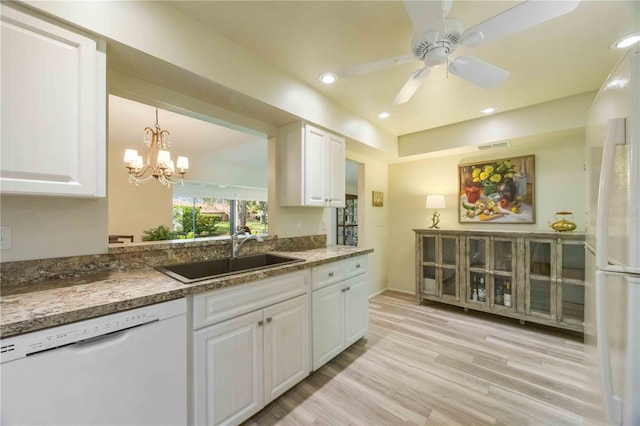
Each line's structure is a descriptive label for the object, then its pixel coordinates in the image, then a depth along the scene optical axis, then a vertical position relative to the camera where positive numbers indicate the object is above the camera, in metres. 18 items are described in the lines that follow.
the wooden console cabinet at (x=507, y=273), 2.65 -0.72
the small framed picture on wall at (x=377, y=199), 3.89 +0.22
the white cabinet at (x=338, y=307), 1.97 -0.82
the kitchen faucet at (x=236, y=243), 2.00 -0.24
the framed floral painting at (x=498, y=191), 3.09 +0.28
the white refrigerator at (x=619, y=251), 0.77 -0.13
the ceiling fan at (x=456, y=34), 1.12 +0.93
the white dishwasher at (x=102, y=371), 0.83 -0.61
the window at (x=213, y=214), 5.79 -0.03
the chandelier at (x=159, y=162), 3.23 +0.69
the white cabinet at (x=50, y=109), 1.02 +0.46
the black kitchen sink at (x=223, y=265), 1.73 -0.40
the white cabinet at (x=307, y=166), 2.30 +0.45
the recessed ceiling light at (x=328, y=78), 2.07 +1.16
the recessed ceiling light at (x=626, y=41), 1.67 +1.17
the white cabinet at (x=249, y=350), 1.30 -0.82
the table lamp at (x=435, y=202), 3.48 +0.15
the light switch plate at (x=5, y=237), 1.20 -0.11
